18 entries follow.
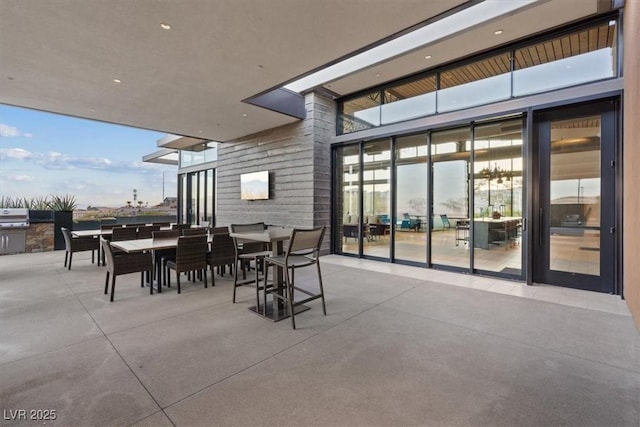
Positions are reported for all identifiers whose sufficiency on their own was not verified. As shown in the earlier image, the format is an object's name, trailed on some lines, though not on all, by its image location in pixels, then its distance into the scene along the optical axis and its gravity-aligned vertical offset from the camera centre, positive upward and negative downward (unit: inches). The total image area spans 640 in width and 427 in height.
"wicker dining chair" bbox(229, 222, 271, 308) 137.9 -21.8
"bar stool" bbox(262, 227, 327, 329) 115.9 -18.7
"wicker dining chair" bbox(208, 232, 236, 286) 178.7 -23.9
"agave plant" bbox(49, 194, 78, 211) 324.2 +11.6
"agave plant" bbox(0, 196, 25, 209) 328.2 +12.1
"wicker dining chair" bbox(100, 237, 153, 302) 151.2 -26.9
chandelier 192.1 +28.2
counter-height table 120.6 -31.3
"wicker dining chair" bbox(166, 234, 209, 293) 163.5 -24.1
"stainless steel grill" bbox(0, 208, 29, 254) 279.4 -16.8
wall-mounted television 301.0 +31.0
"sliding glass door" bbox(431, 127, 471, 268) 209.2 +13.5
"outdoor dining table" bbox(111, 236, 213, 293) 154.3 -17.9
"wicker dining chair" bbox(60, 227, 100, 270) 218.8 -23.7
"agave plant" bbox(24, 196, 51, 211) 337.1 +10.5
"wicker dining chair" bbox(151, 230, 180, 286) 165.6 -25.1
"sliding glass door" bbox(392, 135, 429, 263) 228.5 +13.5
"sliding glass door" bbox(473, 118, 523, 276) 188.1 +12.8
